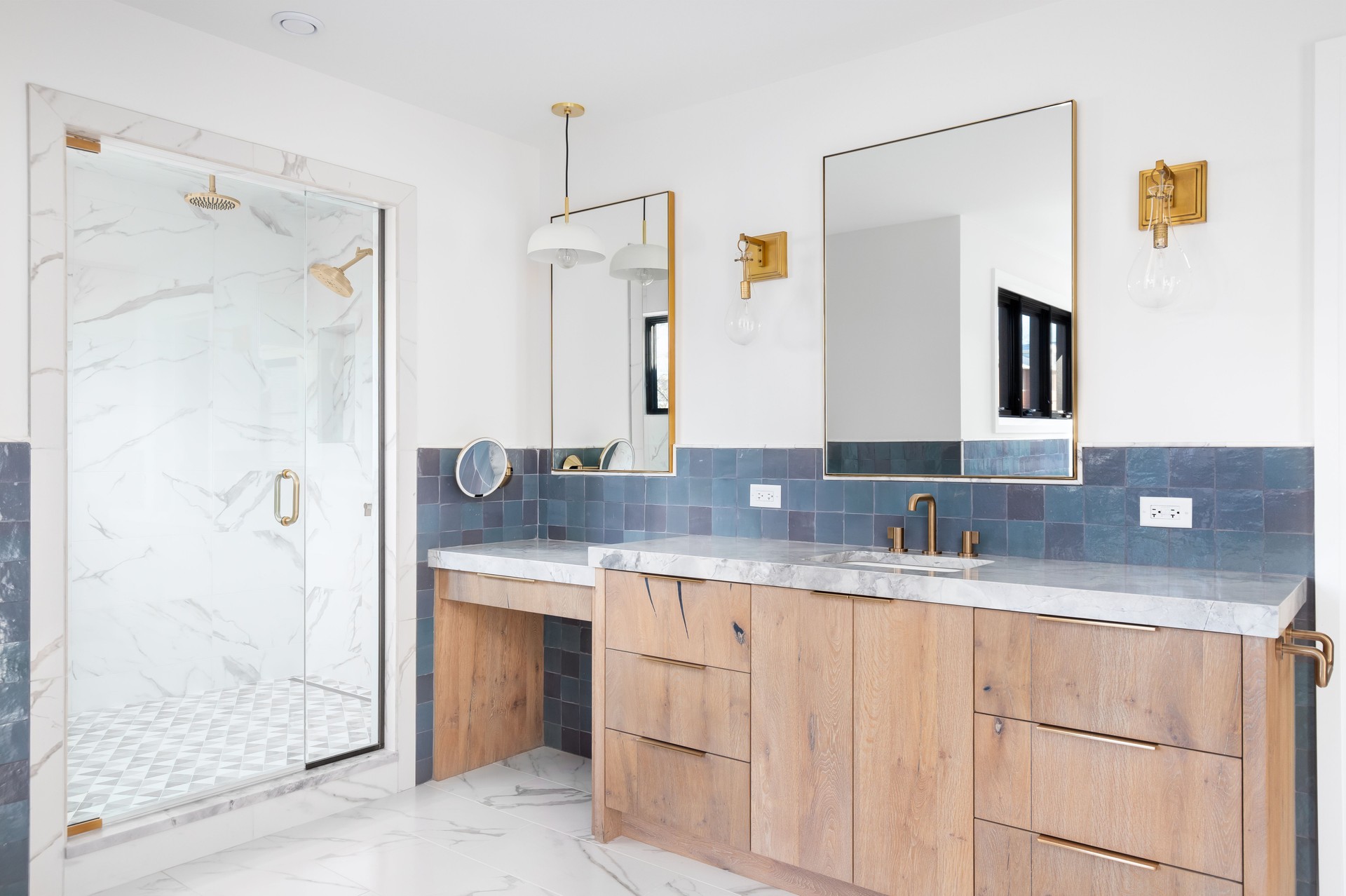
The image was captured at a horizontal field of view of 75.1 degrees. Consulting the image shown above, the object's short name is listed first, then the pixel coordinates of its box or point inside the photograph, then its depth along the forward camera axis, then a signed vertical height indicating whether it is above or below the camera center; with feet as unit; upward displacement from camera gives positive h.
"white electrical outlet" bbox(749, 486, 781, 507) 9.90 -0.51
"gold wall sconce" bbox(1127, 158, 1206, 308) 7.16 +1.79
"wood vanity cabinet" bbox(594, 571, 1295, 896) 5.78 -2.29
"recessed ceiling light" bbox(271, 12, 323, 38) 8.35 +4.14
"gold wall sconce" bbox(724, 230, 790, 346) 9.67 +2.06
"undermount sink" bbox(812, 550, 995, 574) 7.89 -1.06
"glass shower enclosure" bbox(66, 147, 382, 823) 8.29 -0.32
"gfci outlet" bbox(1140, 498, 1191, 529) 7.44 -0.52
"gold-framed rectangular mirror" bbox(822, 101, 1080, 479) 8.06 +1.47
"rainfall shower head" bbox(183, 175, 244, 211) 8.98 +2.60
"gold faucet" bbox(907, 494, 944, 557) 8.59 -0.82
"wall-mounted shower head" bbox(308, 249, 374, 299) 9.97 +1.99
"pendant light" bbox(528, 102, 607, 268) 9.93 +2.36
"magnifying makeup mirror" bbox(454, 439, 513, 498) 10.98 -0.21
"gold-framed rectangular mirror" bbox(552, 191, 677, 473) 10.86 +1.35
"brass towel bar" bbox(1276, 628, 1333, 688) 5.94 -1.36
